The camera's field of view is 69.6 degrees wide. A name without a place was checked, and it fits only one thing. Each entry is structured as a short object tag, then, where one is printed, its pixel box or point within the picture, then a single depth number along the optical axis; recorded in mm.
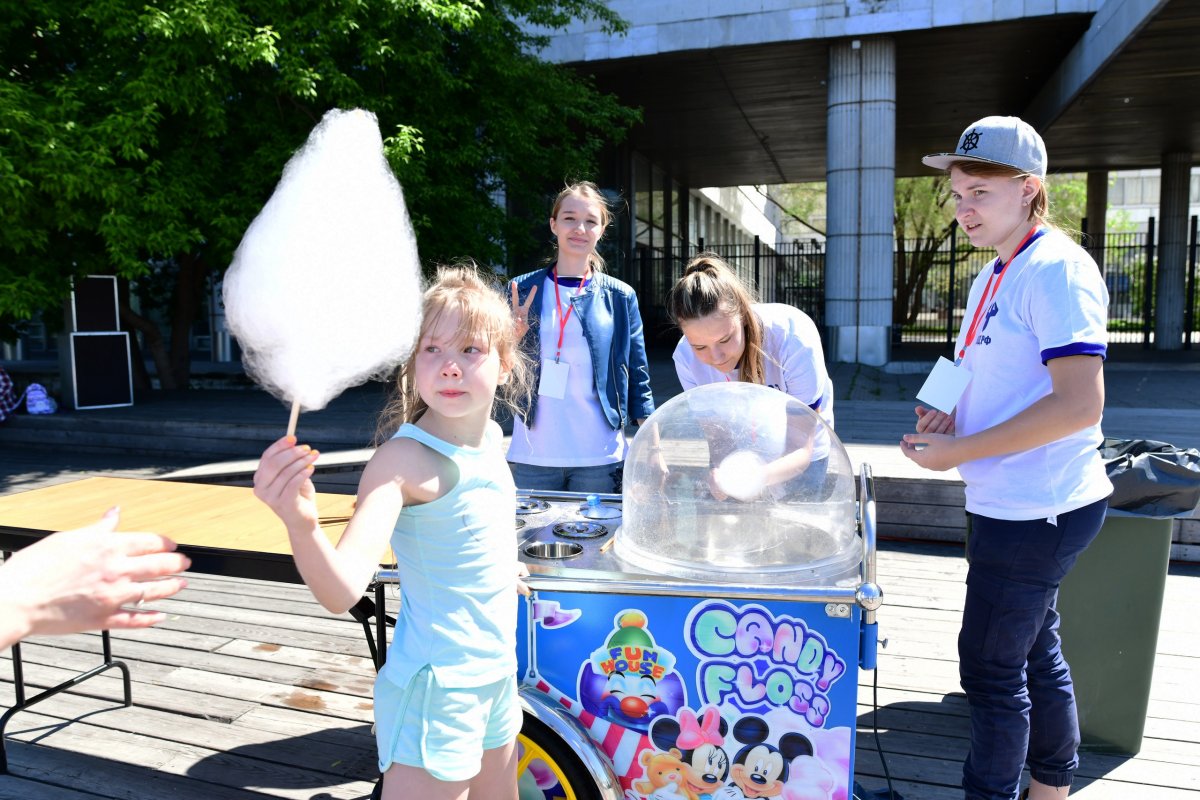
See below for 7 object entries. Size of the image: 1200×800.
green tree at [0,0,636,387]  8102
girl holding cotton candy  1733
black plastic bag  2867
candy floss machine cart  2078
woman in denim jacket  3459
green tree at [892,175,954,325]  26750
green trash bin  2961
